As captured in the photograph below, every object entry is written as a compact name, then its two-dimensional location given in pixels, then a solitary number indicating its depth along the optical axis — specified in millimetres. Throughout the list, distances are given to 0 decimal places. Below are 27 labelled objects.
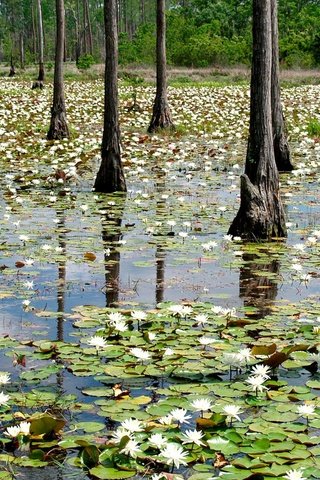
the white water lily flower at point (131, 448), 7098
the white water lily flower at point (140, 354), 9250
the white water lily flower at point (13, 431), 7355
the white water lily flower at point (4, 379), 8594
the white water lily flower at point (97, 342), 9711
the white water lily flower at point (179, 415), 7602
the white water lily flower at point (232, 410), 7762
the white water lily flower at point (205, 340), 9984
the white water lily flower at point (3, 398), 8065
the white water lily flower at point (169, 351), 9719
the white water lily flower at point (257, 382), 8586
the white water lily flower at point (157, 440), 7096
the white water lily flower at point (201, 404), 7855
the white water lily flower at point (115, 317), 10742
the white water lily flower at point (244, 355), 9031
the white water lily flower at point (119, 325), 10577
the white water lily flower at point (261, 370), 8781
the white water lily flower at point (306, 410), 7891
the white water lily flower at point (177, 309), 11172
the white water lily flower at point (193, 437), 7230
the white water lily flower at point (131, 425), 7355
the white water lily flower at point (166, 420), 7859
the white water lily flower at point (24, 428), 7512
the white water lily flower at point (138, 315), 10793
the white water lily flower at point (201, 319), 10742
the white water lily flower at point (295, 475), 6582
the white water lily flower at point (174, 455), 6797
